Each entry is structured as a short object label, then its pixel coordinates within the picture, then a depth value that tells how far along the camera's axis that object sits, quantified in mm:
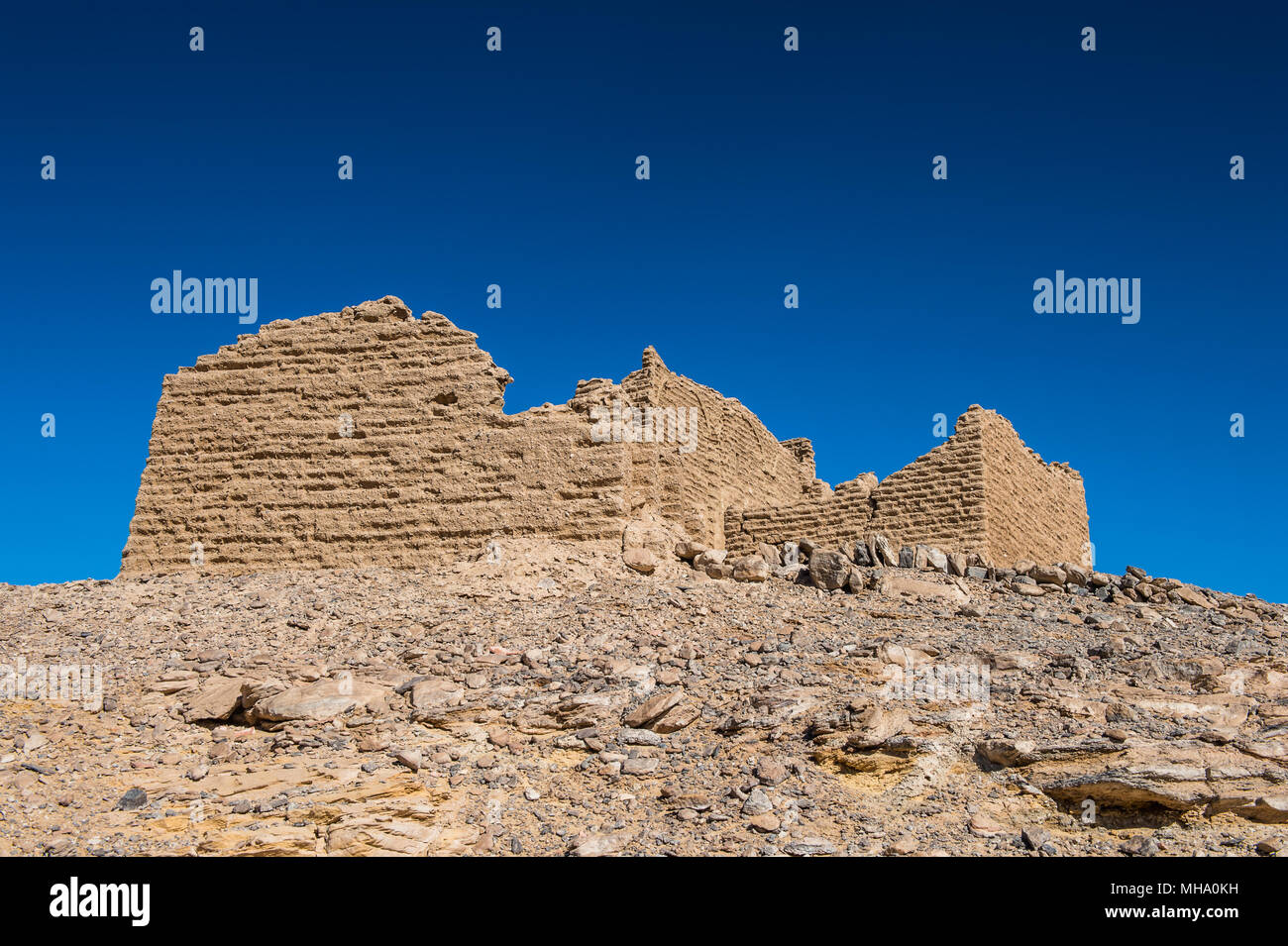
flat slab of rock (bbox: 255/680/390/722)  8836
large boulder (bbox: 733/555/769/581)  12453
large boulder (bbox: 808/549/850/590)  12180
